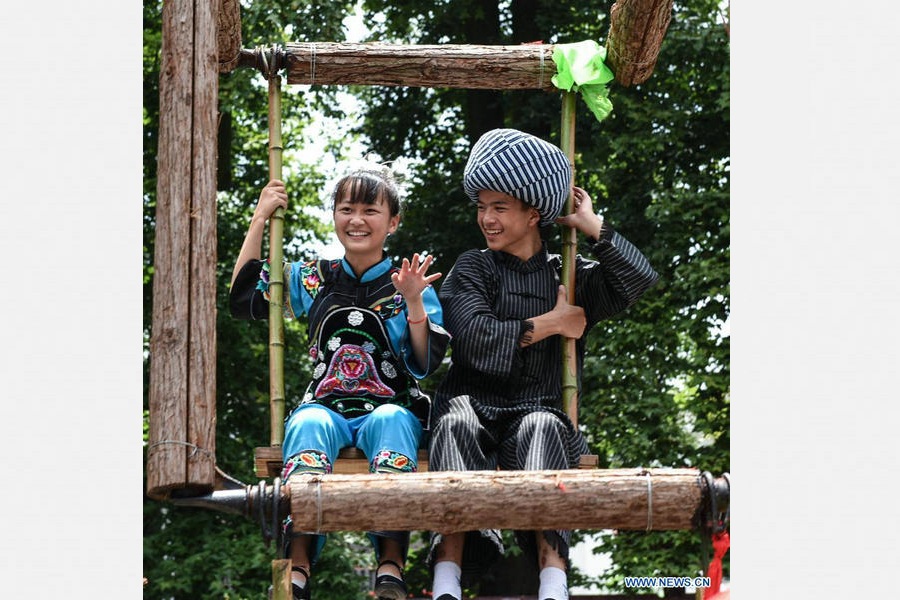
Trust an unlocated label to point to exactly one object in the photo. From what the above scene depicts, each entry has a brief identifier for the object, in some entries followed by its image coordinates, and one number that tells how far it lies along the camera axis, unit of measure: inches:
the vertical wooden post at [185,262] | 168.7
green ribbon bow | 221.0
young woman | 191.6
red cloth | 176.9
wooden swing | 169.5
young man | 193.3
